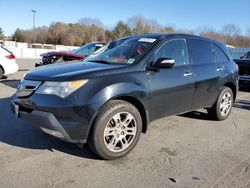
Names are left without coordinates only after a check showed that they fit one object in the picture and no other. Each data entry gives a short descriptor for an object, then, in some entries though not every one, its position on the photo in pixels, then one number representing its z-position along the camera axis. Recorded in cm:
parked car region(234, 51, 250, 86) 695
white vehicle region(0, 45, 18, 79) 734
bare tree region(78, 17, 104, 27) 6105
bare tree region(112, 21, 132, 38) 5284
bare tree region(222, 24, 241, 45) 4950
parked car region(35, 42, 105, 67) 647
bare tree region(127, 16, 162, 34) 5347
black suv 243
